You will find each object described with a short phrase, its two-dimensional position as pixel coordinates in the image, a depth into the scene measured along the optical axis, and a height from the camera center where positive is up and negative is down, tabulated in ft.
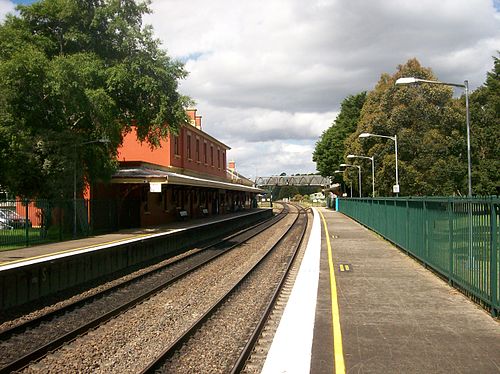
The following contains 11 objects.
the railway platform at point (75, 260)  35.53 -5.41
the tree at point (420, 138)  137.59 +17.98
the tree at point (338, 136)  261.44 +33.06
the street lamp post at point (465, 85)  50.90 +11.81
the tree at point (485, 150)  124.47 +12.72
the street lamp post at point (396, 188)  116.60 +2.21
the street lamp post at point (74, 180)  68.28 +2.79
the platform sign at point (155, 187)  75.97 +1.89
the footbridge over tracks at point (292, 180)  463.01 +16.69
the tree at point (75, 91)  65.31 +15.22
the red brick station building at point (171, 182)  89.40 +3.27
